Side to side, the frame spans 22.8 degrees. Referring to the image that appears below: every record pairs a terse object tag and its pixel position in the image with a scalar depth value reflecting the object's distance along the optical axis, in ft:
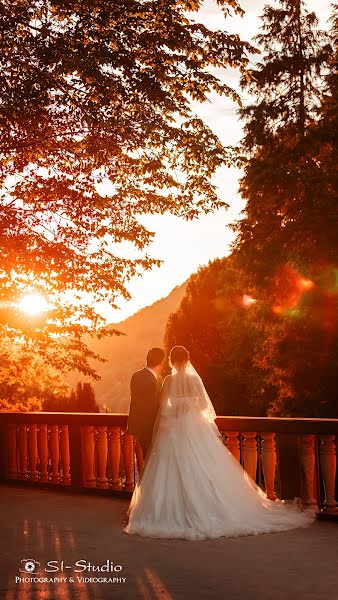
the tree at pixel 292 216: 98.68
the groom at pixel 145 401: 34.47
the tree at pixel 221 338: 143.74
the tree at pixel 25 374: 79.87
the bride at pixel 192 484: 29.50
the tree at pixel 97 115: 44.86
